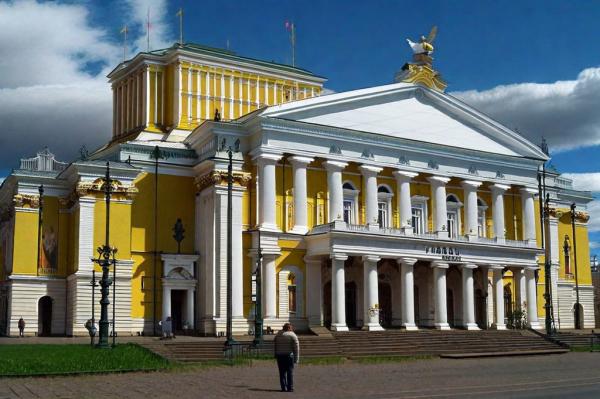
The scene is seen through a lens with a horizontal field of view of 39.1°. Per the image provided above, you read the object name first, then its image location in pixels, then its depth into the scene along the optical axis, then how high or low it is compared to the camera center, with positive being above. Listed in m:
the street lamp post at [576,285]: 59.62 +0.45
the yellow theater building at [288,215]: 46.06 +4.62
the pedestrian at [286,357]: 21.81 -1.60
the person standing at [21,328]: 45.47 -1.65
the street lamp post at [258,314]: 36.28 -0.84
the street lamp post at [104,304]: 34.26 -0.32
